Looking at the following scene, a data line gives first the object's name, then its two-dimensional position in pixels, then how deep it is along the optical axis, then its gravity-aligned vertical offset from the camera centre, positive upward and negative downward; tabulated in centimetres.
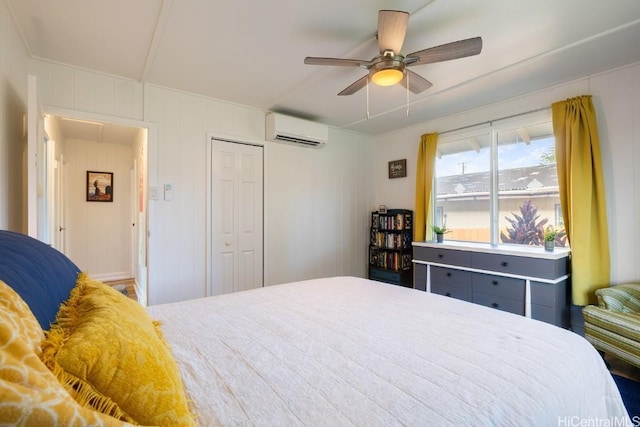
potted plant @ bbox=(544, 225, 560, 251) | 273 -24
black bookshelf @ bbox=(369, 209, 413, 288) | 398 -47
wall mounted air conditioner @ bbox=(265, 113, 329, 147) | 350 +102
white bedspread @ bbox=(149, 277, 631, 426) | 77 -50
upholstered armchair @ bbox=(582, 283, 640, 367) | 191 -74
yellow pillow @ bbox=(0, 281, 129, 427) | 40 -25
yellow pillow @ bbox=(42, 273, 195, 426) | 56 -32
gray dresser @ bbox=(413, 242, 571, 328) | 257 -61
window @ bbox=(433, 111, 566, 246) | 304 +35
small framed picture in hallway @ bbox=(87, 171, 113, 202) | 510 +47
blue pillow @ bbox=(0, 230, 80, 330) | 69 -16
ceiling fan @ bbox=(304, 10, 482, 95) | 168 +99
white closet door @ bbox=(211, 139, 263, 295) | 334 -3
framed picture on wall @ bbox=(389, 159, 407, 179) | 426 +66
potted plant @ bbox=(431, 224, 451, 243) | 355 -23
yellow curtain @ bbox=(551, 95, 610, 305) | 258 +7
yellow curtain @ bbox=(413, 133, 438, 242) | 380 +43
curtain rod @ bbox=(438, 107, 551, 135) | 299 +104
